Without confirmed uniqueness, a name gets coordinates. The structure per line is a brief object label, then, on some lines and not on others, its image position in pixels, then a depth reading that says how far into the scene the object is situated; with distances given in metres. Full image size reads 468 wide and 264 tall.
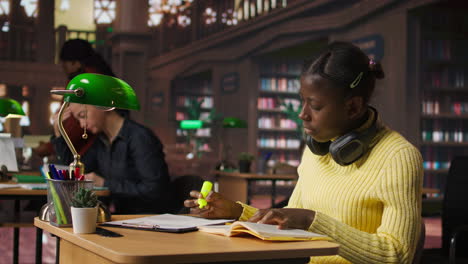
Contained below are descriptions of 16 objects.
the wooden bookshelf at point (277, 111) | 11.84
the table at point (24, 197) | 3.09
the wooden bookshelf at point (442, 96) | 8.34
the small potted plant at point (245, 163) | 7.04
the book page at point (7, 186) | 3.26
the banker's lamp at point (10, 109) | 3.96
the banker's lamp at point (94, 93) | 1.86
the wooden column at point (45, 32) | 11.05
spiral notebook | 1.67
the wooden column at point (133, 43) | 9.02
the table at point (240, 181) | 6.70
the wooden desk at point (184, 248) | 1.29
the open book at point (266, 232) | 1.47
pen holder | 1.70
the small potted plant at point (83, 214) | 1.58
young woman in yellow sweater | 1.64
